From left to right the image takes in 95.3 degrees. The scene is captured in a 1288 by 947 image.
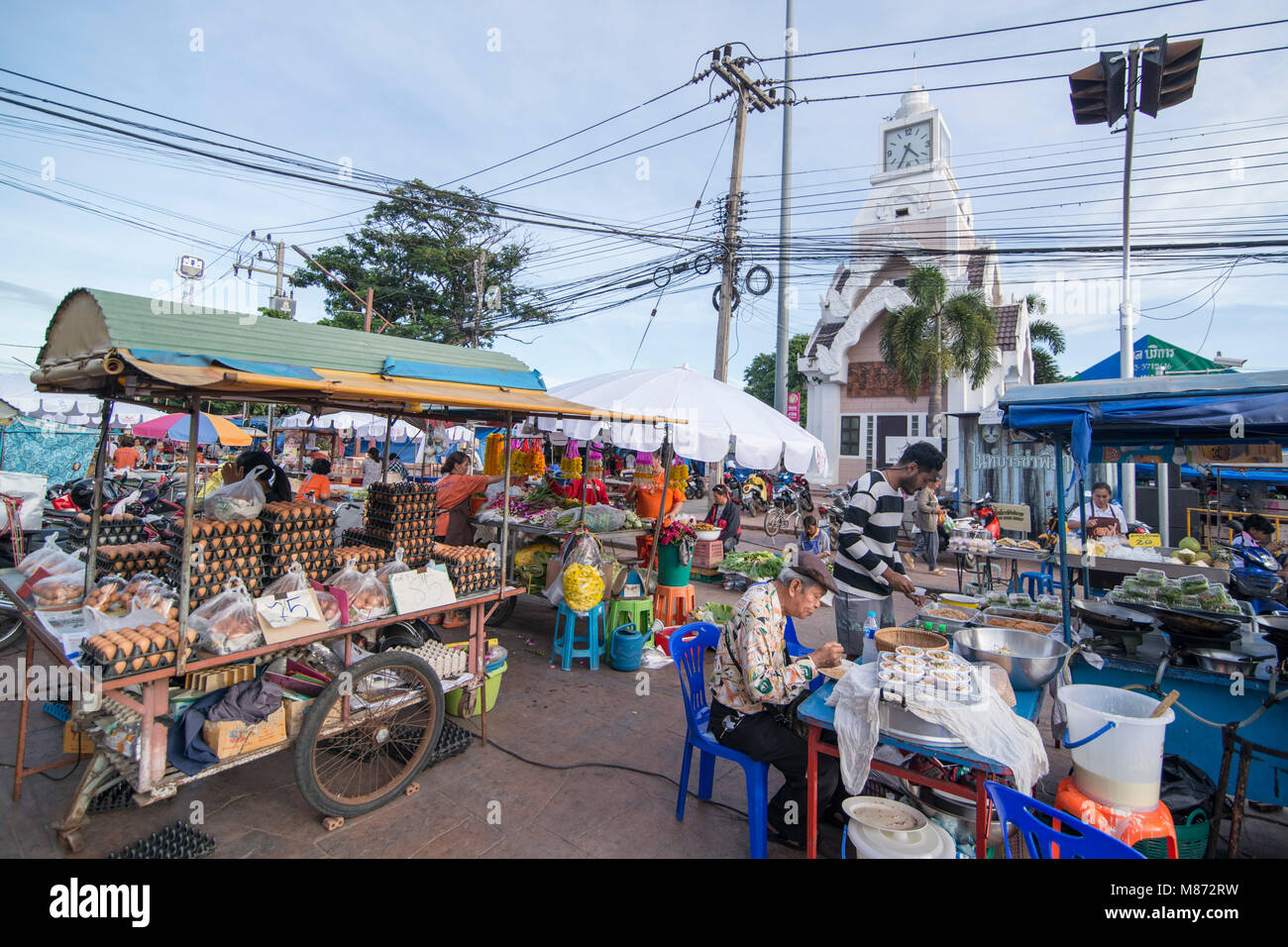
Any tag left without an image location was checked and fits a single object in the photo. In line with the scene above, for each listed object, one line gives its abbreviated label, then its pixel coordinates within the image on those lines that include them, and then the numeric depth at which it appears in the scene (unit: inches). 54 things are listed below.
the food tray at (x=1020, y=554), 271.1
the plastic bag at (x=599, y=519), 279.6
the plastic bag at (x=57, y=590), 133.0
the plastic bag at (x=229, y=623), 116.6
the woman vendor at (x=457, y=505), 278.4
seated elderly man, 113.3
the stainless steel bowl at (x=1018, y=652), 115.2
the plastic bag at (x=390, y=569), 152.8
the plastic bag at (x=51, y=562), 145.3
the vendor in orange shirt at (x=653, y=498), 298.7
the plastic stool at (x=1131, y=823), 94.3
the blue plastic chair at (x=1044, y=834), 69.2
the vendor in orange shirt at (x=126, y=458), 590.9
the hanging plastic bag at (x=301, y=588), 132.6
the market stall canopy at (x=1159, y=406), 131.8
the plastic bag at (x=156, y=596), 122.6
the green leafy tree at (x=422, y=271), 954.7
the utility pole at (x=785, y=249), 559.9
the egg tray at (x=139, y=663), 101.0
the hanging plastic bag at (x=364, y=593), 141.6
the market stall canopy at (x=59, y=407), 434.9
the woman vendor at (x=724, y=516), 432.1
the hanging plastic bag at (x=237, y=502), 144.9
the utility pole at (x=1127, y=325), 392.5
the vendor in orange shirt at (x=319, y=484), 397.1
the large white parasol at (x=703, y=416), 246.7
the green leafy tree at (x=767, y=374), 1565.0
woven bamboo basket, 125.4
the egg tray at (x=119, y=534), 166.6
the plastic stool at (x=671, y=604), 267.6
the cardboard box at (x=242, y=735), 113.7
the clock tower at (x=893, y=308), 769.6
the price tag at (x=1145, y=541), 266.7
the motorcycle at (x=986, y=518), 354.3
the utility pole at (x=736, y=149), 507.2
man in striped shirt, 166.2
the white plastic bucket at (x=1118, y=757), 93.4
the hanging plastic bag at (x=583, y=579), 216.8
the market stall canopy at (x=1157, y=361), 406.6
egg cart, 109.2
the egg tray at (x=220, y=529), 130.8
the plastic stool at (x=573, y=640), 225.3
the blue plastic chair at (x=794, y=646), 147.3
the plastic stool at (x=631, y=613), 236.5
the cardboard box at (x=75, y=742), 147.0
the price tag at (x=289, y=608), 122.6
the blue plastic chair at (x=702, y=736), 114.5
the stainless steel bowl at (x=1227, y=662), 128.9
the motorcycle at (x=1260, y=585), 225.6
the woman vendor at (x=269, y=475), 215.0
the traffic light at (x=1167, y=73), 371.2
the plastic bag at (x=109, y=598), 129.1
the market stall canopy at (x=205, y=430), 447.2
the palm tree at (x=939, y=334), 645.3
